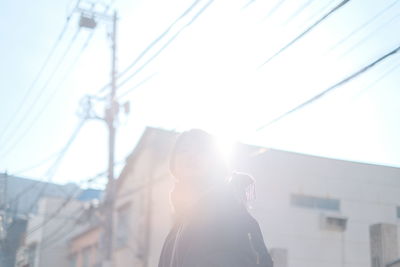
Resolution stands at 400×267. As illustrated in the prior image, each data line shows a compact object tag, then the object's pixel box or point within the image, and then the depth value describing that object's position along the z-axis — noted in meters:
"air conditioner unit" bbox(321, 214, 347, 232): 18.80
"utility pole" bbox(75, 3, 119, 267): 16.56
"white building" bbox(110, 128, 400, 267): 18.58
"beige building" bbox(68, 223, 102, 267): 27.45
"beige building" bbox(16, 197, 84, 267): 31.36
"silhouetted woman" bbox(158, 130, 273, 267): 2.47
